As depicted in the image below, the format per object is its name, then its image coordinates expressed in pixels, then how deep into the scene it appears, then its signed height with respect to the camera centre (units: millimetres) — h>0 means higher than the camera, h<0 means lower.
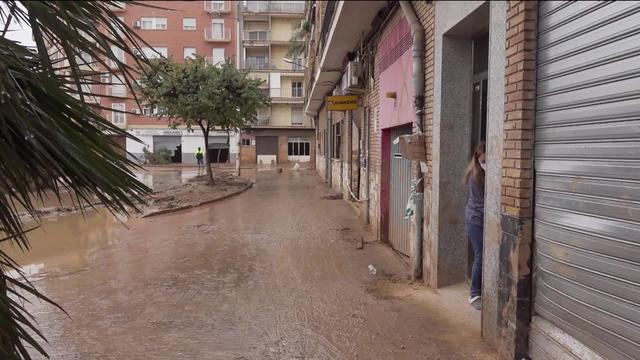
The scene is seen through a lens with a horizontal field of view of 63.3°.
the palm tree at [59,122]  1718 +96
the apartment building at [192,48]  50344 +10054
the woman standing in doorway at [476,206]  5023 -583
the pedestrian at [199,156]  42119 -635
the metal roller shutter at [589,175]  2762 -174
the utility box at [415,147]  6254 +0
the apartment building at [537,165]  2850 -136
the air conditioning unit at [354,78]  11789 +1603
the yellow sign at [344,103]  12453 +1076
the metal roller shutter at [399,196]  7840 -786
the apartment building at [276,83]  51719 +6486
